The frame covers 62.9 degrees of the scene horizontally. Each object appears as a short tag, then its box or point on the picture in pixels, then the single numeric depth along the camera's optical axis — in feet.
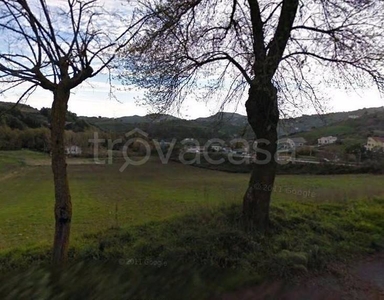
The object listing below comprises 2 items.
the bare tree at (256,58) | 19.20
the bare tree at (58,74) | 15.43
